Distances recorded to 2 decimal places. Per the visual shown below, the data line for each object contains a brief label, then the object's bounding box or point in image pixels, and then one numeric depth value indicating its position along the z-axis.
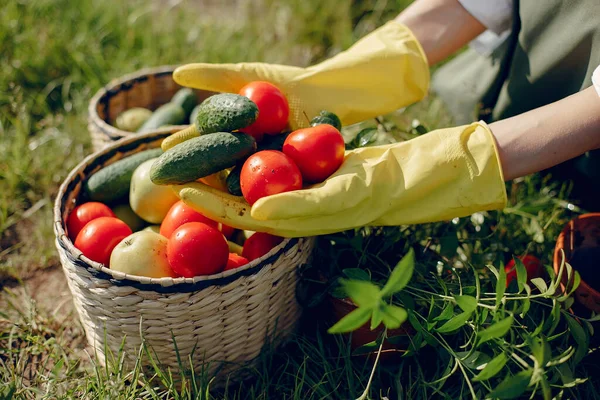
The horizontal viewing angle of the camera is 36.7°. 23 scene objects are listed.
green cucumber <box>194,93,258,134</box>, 0.91
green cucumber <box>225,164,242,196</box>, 0.93
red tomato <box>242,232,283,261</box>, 0.92
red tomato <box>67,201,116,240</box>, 0.95
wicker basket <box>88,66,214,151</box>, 1.15
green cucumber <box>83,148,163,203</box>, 0.99
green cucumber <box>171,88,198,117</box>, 1.21
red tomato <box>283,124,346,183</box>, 0.90
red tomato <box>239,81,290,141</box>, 0.96
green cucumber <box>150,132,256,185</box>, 0.89
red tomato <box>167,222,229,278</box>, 0.87
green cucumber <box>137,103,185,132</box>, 1.17
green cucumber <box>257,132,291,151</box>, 0.96
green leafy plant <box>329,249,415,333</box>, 0.72
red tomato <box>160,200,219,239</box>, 0.93
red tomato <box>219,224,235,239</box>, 0.97
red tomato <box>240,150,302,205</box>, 0.87
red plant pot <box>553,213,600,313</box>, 0.99
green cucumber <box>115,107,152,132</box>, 1.21
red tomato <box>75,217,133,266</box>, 0.91
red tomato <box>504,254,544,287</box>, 0.99
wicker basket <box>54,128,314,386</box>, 0.84
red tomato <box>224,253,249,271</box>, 0.90
